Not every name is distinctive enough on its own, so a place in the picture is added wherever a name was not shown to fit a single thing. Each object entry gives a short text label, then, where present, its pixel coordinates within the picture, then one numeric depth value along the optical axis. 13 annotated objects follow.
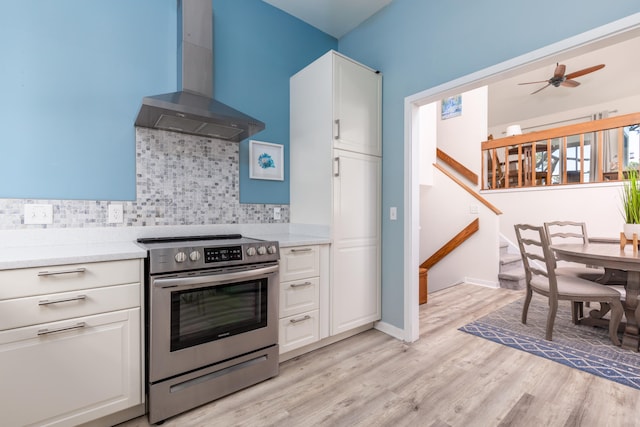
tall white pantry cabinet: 2.43
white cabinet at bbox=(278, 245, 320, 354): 2.13
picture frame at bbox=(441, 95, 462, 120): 4.99
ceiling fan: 4.23
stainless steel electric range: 1.56
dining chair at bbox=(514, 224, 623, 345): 2.42
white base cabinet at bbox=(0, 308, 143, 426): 1.28
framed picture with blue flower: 2.61
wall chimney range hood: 1.91
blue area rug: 2.09
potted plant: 2.57
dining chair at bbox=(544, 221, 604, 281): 3.02
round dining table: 2.18
